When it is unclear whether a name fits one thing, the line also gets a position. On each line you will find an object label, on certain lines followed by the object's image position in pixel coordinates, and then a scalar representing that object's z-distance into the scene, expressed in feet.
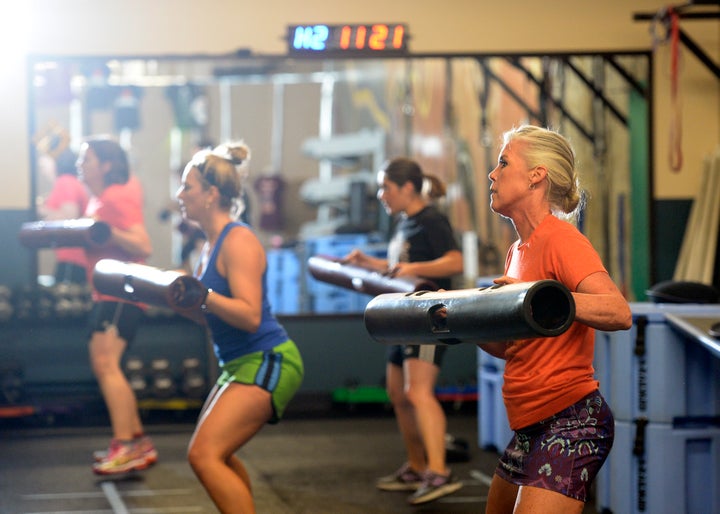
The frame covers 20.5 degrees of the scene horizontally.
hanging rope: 38.07
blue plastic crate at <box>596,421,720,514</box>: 23.19
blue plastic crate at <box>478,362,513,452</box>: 33.68
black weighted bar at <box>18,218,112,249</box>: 28.81
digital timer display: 40.95
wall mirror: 56.20
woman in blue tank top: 18.21
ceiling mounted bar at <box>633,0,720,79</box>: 37.68
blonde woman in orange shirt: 13.75
